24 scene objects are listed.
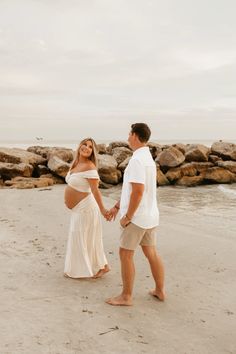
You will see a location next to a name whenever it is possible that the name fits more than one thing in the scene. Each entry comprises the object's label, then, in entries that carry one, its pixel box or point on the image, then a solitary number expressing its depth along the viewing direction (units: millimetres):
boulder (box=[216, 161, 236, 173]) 21355
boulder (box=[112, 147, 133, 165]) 20767
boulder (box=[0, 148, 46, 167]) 17750
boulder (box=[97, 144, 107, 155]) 23841
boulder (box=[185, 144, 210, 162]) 21094
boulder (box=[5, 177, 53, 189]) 14609
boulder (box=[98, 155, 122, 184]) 18000
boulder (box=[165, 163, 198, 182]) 19391
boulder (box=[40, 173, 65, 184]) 16703
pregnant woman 5289
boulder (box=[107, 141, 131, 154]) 25678
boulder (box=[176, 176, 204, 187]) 19188
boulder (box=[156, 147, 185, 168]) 19859
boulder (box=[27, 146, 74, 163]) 19128
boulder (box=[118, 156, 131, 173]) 19050
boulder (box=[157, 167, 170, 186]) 18766
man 4277
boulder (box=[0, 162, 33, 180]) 16375
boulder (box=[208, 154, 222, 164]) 21922
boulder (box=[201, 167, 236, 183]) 20297
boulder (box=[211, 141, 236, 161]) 22500
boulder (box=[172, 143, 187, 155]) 22625
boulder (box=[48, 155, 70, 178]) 16578
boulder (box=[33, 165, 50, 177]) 17531
